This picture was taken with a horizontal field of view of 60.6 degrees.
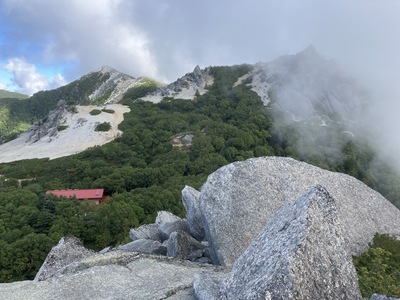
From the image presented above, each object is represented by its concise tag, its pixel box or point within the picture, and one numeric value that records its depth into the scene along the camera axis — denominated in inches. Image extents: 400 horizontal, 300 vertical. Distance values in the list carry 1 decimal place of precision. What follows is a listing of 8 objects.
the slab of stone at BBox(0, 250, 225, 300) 404.2
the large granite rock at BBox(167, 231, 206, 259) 636.1
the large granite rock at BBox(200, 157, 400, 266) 592.1
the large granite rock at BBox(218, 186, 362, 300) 270.8
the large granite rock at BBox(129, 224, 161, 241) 871.7
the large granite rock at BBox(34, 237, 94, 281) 600.1
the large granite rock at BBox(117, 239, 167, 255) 700.0
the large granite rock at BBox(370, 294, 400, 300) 316.7
